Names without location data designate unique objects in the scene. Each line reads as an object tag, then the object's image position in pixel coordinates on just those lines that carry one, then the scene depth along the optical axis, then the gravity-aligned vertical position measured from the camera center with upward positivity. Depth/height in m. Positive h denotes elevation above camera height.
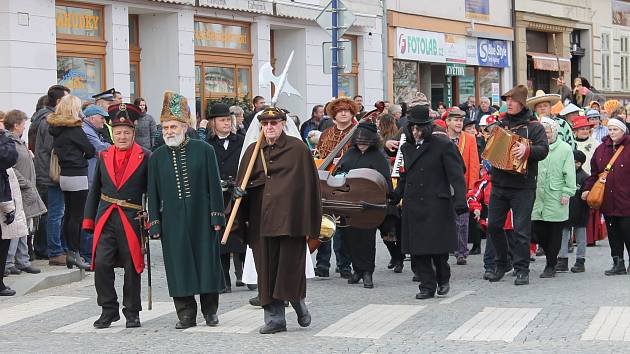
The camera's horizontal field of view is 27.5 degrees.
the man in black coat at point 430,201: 12.08 -0.47
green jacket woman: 13.74 -0.37
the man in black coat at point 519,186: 13.06 -0.37
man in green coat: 10.34 -0.51
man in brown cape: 10.09 -0.48
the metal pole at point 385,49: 30.69 +2.47
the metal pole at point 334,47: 21.39 +1.78
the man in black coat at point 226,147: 12.70 +0.08
